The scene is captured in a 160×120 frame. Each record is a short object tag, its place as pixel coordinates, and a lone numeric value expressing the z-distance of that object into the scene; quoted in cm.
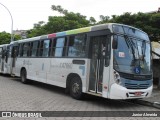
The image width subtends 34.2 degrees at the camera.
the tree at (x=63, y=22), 2795
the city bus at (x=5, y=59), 1991
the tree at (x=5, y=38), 5197
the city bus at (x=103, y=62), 914
